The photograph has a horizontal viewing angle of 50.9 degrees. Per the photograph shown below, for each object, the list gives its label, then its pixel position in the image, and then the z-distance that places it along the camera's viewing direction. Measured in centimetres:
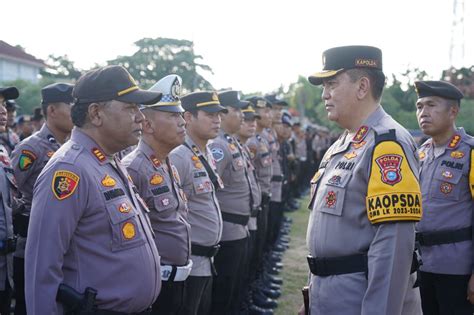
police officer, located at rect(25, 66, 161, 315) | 227
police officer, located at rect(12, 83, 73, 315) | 401
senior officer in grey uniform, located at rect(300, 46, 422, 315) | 237
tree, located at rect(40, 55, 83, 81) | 4652
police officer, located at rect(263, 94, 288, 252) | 865
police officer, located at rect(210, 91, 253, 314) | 502
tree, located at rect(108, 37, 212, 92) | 4222
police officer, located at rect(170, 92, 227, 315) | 393
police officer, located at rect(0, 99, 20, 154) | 649
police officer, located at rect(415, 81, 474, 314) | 385
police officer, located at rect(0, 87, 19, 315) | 352
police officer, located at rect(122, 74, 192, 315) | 335
